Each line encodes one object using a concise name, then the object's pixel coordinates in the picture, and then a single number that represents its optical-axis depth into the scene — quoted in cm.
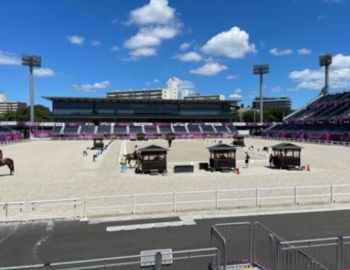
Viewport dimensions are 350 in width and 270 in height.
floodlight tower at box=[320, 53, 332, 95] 11556
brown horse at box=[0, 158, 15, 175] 2516
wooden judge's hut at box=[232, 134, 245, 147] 5888
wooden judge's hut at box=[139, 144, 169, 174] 2648
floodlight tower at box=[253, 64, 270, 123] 12394
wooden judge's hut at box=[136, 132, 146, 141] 8399
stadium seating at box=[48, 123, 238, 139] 9756
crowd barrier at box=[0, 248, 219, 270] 812
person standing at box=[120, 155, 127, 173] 2669
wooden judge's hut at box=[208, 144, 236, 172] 2798
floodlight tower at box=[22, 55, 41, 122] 10456
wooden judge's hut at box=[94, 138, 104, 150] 5384
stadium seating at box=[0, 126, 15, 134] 7968
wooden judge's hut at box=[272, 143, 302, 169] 2881
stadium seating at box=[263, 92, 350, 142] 7150
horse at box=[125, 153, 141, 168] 3080
